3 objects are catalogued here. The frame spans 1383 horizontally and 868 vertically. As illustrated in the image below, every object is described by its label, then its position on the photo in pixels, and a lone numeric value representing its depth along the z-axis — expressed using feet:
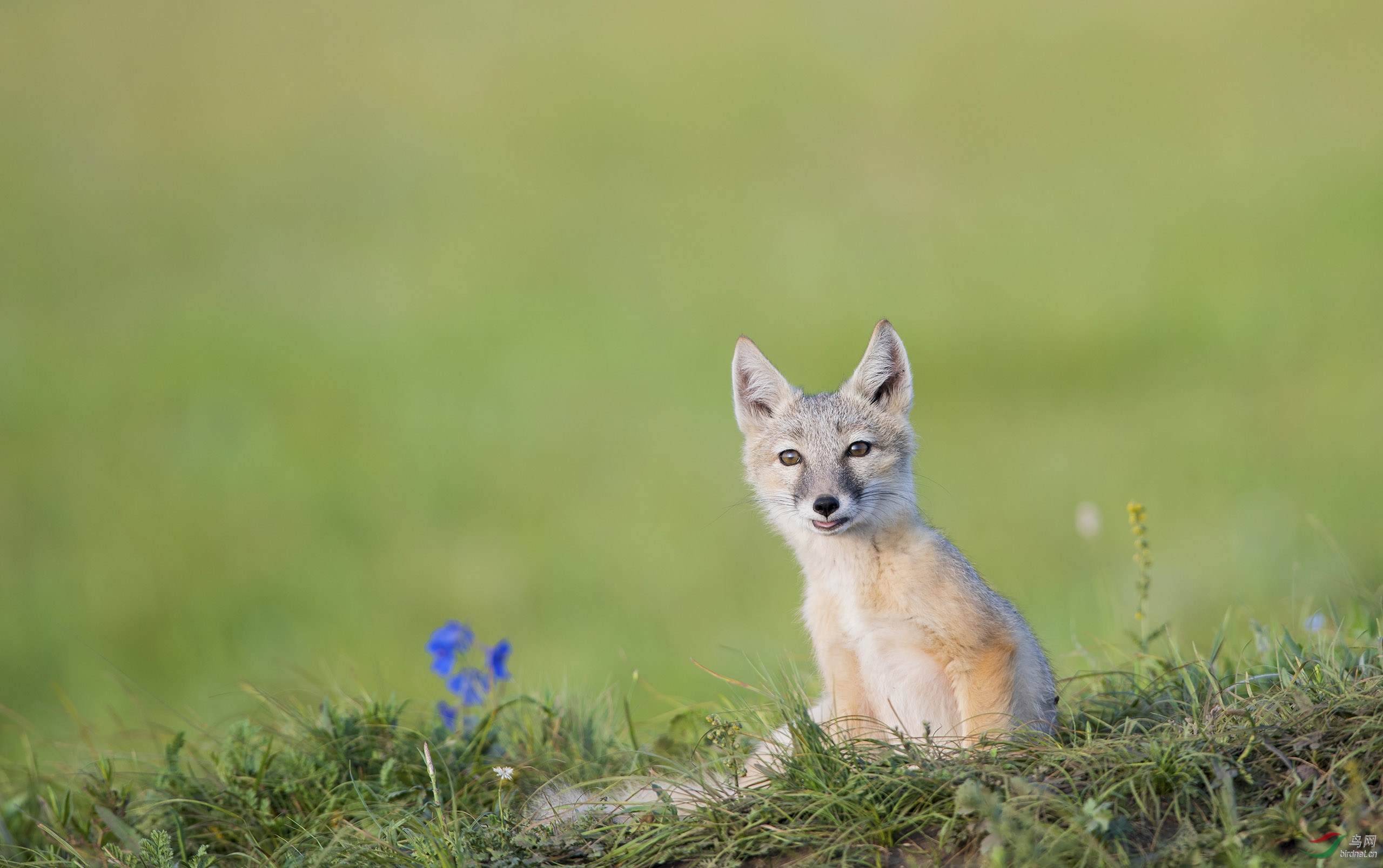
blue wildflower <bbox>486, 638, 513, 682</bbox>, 33.24
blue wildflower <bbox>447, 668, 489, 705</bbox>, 32.50
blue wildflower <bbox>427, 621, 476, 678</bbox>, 33.06
